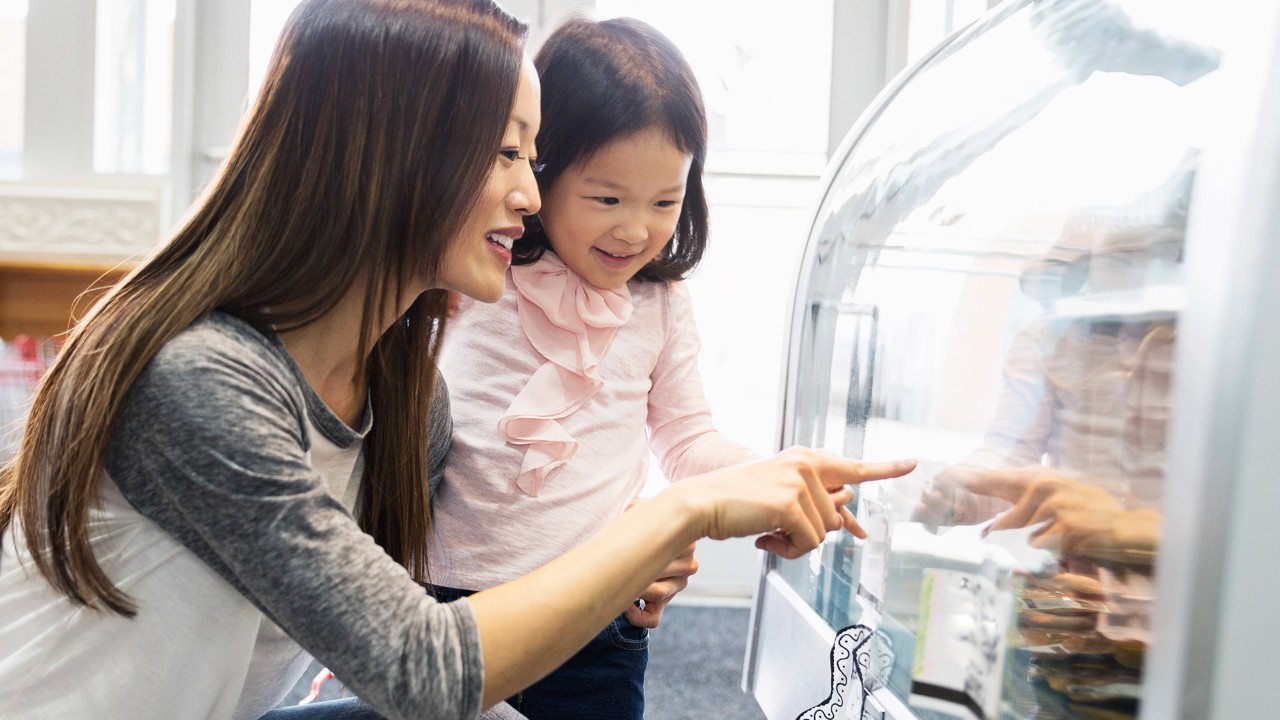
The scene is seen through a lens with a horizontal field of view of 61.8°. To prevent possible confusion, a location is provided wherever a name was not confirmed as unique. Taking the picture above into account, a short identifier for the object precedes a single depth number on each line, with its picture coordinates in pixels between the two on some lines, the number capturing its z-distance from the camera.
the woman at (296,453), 0.65
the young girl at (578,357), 1.02
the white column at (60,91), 2.65
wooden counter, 2.65
